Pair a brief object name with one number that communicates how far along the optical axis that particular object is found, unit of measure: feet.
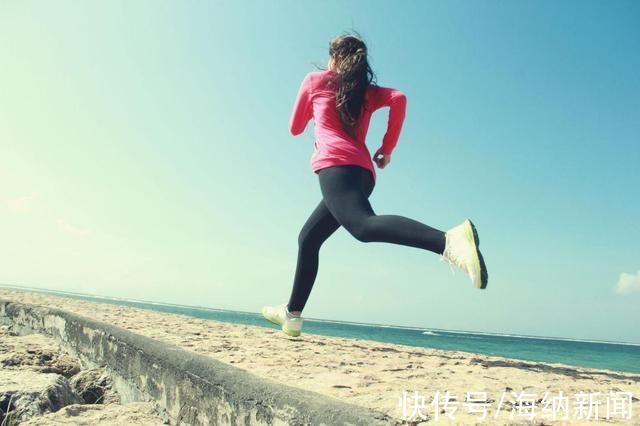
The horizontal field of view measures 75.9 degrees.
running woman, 6.52
